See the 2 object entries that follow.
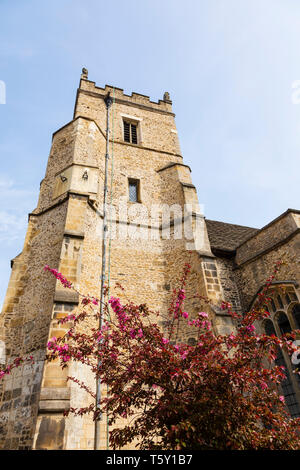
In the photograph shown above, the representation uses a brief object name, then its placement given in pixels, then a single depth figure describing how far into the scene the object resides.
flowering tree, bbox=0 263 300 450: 3.59
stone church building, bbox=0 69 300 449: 6.39
